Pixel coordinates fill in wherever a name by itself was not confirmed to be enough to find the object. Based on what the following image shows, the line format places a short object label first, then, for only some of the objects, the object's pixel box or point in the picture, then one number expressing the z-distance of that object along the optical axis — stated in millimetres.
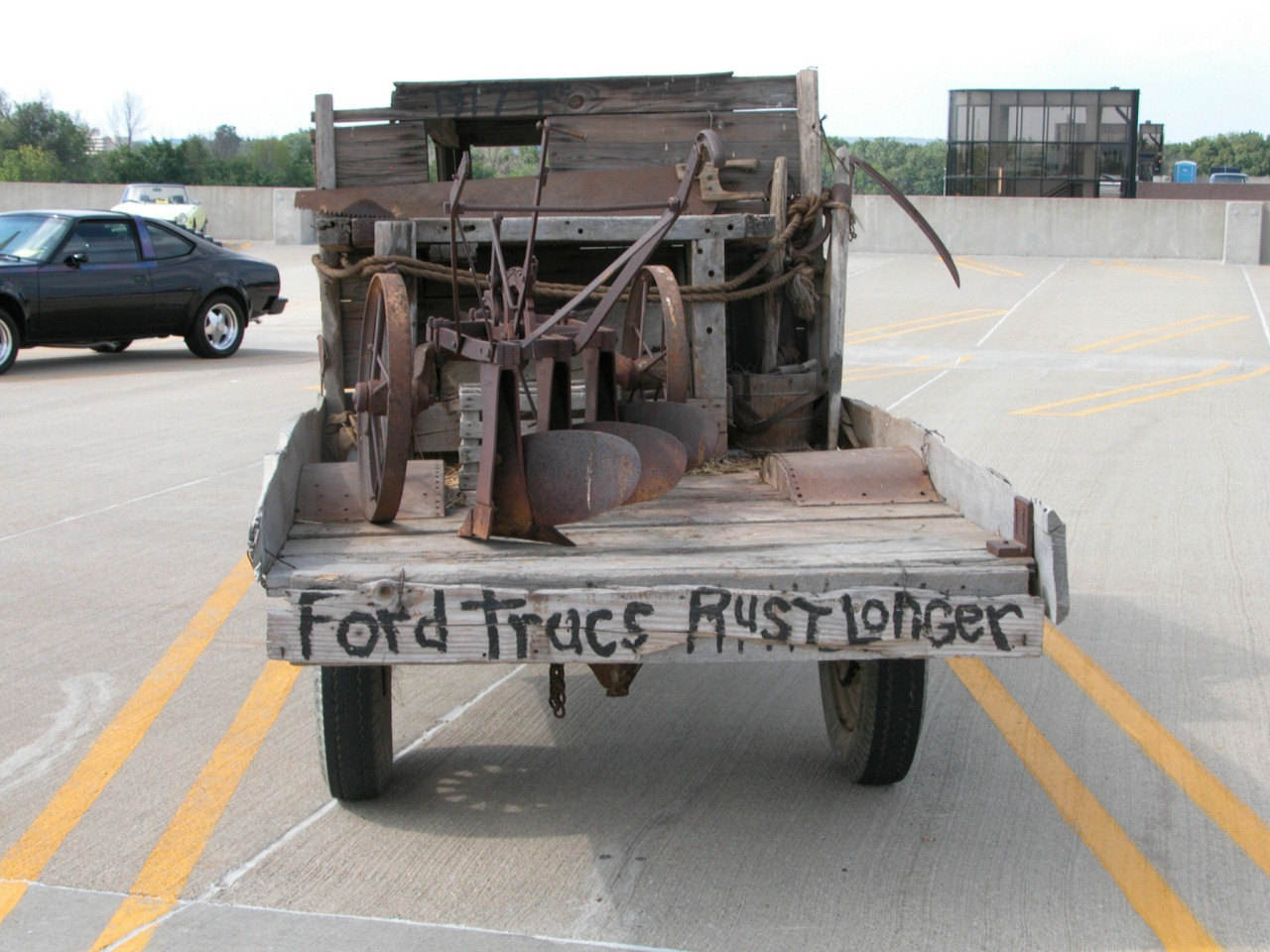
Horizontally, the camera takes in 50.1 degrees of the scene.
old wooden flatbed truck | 3340
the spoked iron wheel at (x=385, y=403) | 3861
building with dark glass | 37125
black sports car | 14156
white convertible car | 30891
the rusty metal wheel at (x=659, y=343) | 5035
